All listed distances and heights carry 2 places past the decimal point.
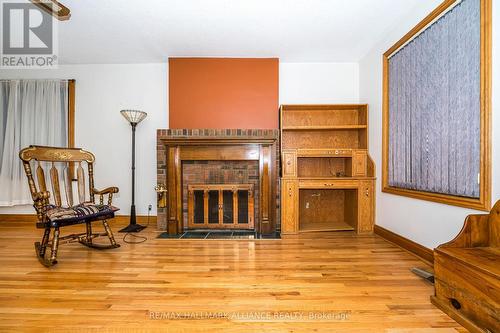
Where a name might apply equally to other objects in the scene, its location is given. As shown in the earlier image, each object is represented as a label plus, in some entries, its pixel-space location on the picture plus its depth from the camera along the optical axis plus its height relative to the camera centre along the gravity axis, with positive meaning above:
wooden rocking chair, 2.13 -0.38
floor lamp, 3.21 +0.37
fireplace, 3.14 -0.16
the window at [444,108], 1.67 +0.50
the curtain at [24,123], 3.50 +0.64
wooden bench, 1.19 -0.59
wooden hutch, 3.05 -0.04
